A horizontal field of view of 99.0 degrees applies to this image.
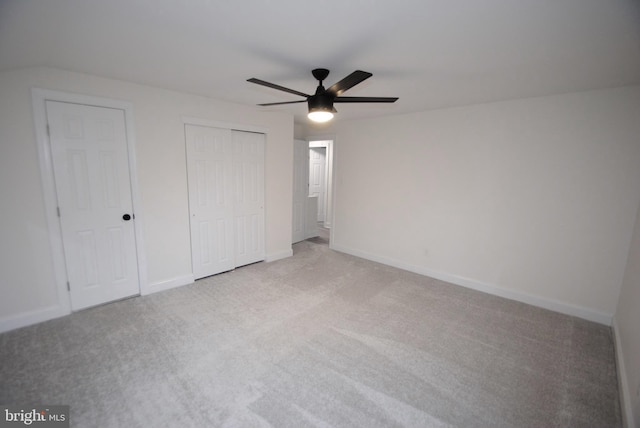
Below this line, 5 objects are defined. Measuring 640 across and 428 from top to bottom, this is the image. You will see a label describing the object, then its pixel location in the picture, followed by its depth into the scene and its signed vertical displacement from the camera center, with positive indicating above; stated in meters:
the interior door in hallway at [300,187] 5.47 -0.26
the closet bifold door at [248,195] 4.05 -0.33
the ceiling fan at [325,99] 2.08 +0.62
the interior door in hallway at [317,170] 7.38 +0.14
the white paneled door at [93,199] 2.69 -0.30
